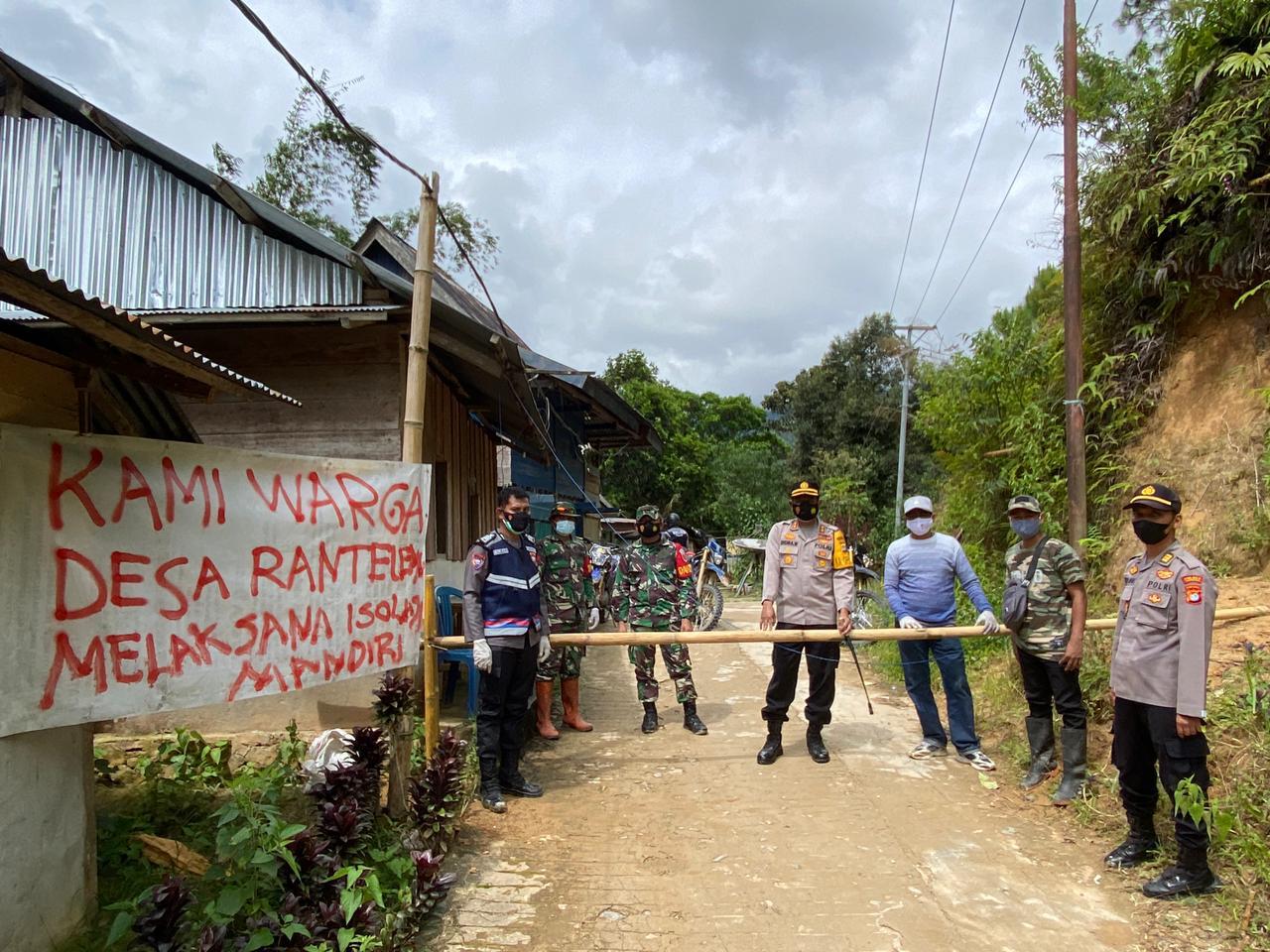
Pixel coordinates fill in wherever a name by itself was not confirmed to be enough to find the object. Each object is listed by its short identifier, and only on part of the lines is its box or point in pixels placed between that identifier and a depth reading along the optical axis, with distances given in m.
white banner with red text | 2.65
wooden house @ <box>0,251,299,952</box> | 2.59
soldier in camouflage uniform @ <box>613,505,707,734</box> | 6.24
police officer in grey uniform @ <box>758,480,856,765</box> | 5.25
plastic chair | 5.99
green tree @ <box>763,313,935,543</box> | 25.66
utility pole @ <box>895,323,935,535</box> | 20.79
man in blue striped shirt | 5.30
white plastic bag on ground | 4.39
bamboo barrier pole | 4.70
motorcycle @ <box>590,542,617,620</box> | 8.94
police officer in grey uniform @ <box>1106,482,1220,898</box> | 3.38
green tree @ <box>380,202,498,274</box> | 20.90
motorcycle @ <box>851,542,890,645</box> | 10.84
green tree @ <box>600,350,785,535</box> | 28.28
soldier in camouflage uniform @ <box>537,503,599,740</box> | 6.09
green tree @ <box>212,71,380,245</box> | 18.08
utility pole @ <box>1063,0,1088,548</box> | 6.30
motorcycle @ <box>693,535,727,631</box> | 13.27
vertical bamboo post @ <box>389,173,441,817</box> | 4.07
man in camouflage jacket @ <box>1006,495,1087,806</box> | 4.55
